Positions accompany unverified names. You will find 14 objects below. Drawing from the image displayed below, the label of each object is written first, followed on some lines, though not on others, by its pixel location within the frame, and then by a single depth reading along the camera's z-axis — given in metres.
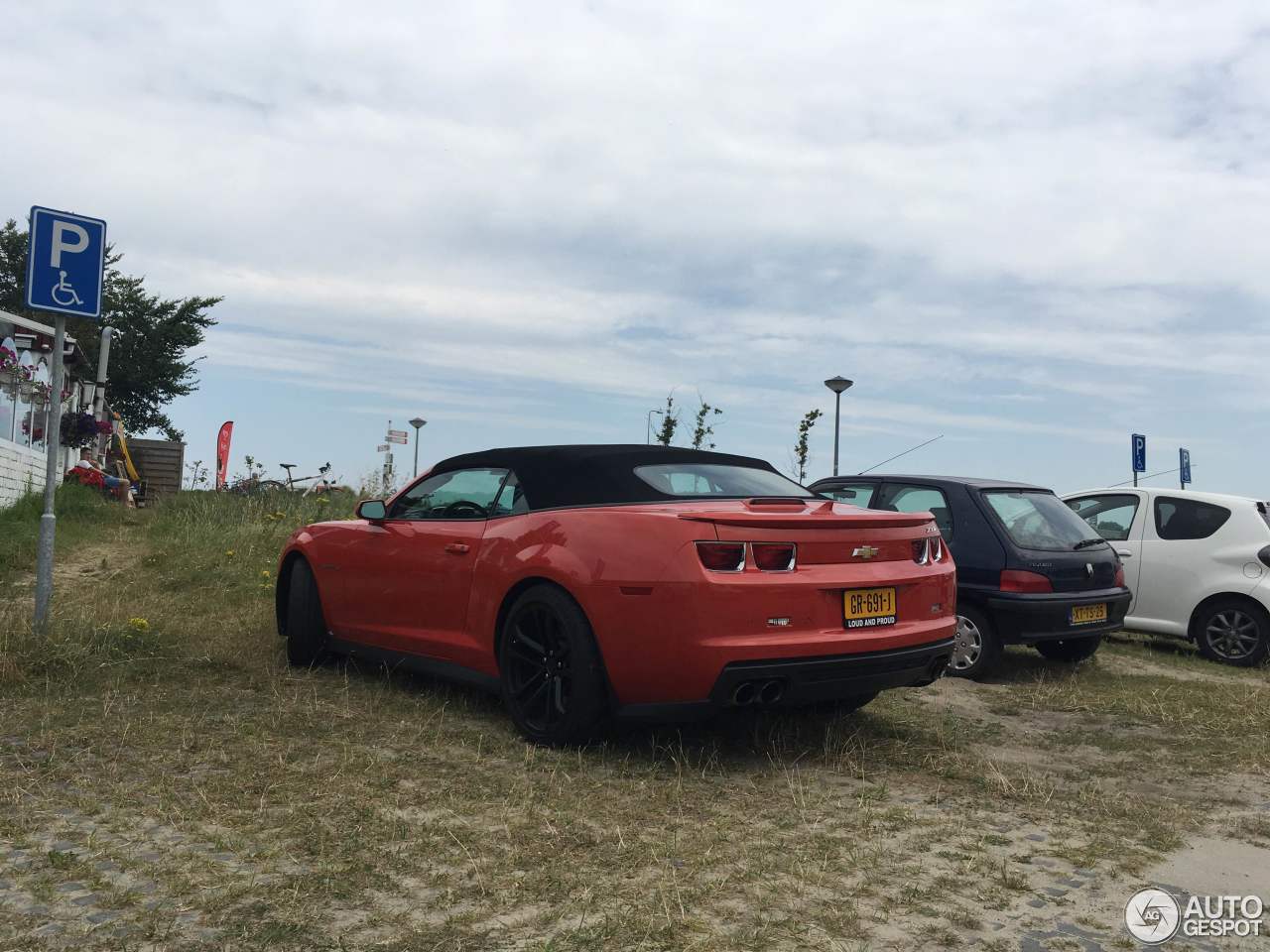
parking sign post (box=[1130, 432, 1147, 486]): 25.47
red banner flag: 29.42
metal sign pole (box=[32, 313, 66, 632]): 7.39
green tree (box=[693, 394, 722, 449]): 24.61
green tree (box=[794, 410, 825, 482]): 25.56
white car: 9.41
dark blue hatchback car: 7.80
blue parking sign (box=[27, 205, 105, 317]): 7.38
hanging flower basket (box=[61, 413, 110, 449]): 20.09
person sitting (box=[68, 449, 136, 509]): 19.14
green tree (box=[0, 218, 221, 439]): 42.41
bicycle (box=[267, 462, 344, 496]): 19.50
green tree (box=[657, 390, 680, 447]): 24.92
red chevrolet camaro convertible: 4.71
